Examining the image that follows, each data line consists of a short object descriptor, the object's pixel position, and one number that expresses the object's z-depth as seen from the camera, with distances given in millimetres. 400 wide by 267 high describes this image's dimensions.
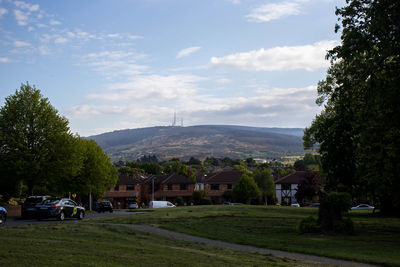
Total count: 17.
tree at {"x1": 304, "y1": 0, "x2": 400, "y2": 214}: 18516
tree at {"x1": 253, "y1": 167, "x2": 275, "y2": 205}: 95000
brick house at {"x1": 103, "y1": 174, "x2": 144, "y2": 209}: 96875
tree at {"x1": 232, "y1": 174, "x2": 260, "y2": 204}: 86000
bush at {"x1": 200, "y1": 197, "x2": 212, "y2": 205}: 89744
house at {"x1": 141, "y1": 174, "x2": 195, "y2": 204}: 96000
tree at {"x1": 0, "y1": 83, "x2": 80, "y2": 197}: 36188
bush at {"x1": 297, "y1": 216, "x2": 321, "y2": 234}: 23812
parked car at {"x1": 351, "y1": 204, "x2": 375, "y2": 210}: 76669
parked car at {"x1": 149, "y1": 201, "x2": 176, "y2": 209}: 63006
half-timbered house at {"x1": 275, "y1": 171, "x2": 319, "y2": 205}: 104625
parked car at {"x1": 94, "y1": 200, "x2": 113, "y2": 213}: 51281
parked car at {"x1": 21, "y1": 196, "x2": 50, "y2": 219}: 29781
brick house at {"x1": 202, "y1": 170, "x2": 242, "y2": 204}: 102875
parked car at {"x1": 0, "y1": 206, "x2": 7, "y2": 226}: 23141
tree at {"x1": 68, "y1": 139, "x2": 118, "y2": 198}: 52688
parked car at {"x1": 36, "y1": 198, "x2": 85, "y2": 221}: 29078
